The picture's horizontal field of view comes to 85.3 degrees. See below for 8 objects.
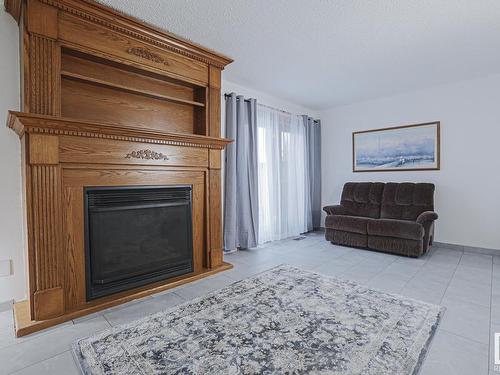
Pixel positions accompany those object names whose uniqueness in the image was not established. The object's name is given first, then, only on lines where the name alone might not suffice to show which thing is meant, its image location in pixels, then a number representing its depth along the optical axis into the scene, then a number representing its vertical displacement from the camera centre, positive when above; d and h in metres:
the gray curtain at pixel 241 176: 3.73 +0.09
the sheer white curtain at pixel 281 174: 4.37 +0.14
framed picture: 4.15 +0.54
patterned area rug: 1.46 -0.98
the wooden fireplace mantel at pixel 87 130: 1.83 +0.43
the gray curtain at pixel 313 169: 5.20 +0.25
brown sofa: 3.53 -0.54
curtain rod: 3.76 +1.23
